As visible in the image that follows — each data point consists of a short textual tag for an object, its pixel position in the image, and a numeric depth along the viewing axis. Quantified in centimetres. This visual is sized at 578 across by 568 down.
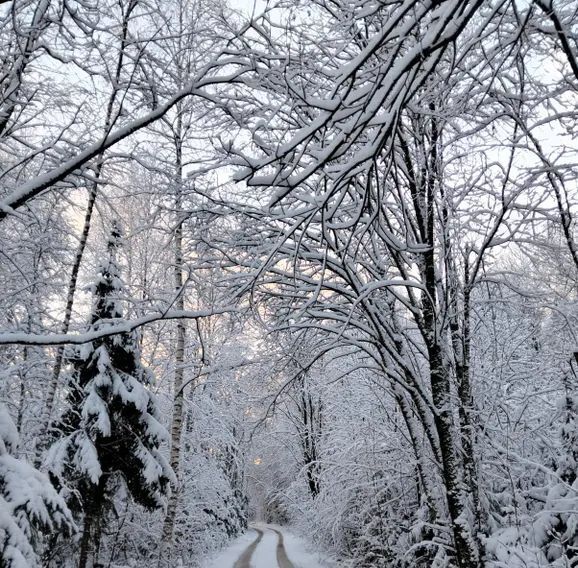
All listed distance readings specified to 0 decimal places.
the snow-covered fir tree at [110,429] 928
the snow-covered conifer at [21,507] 370
